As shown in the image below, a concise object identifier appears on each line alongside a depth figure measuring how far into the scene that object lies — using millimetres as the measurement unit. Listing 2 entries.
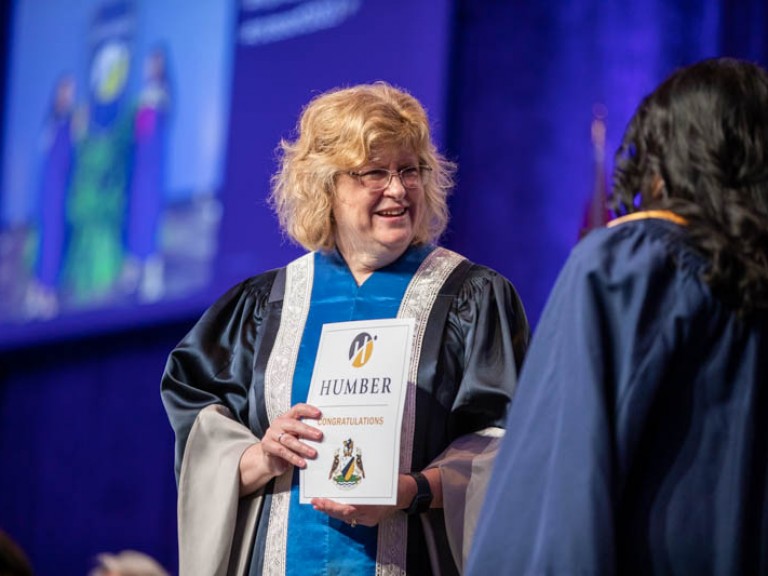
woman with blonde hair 3787
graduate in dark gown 3158
